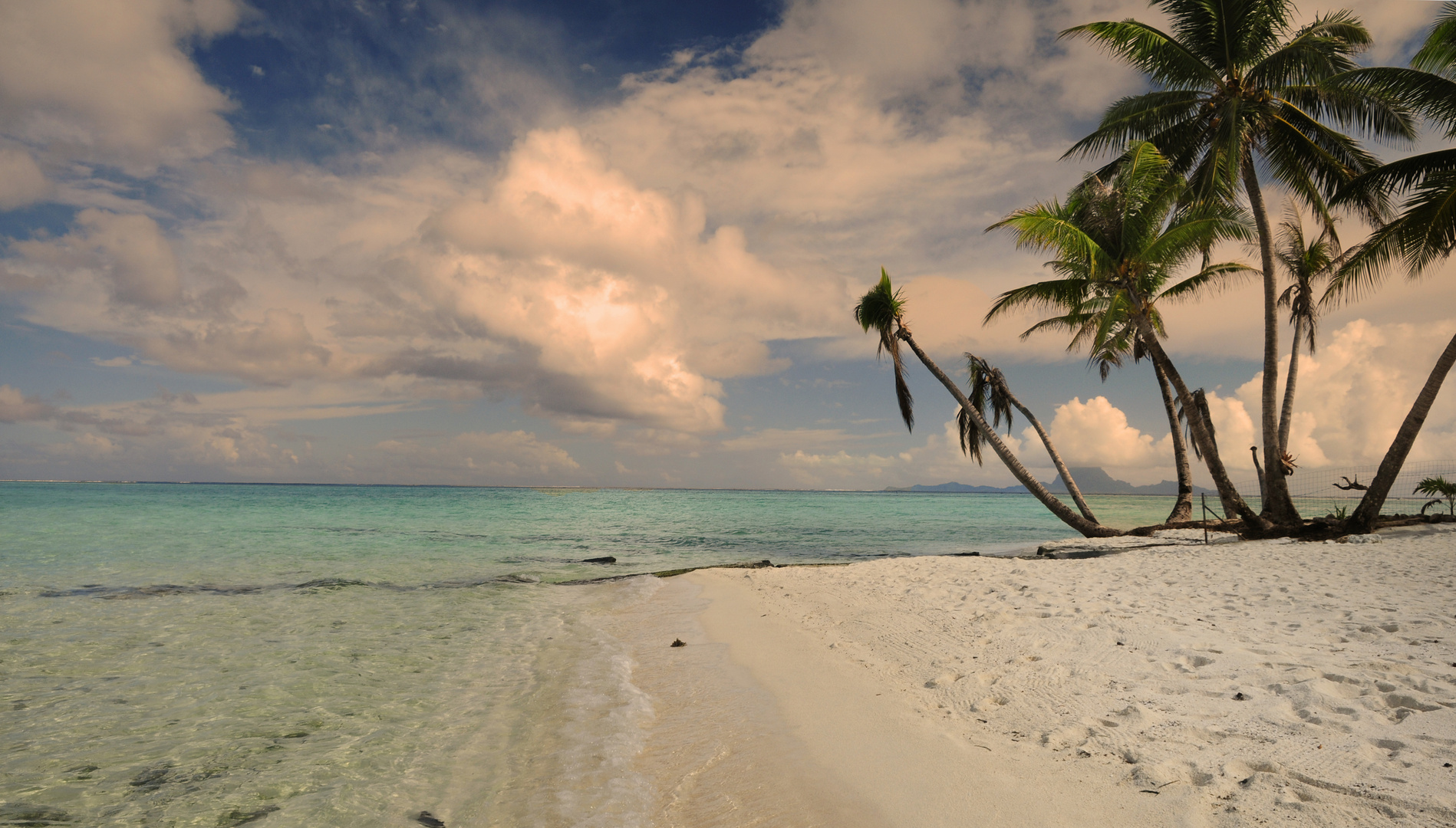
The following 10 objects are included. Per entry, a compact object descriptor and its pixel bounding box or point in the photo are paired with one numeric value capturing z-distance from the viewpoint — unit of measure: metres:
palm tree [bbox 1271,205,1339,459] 18.12
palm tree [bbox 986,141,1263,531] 14.32
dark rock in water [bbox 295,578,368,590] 11.29
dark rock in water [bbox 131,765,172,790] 3.83
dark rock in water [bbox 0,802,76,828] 3.41
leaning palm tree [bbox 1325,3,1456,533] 10.44
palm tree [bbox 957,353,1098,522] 19.50
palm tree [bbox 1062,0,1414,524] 12.89
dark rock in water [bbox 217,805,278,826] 3.39
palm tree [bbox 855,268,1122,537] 17.59
